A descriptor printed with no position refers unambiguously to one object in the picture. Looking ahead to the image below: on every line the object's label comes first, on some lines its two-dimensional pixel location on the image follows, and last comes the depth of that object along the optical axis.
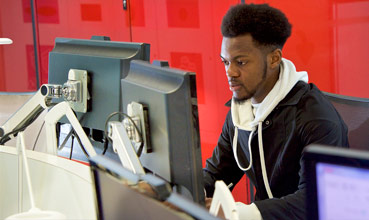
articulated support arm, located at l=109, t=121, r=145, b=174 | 1.65
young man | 2.02
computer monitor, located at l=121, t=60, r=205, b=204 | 1.56
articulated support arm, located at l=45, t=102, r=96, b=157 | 1.82
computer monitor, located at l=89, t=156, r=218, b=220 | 1.15
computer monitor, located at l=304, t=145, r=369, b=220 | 0.95
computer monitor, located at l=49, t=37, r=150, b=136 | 1.85
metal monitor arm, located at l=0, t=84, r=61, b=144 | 1.96
